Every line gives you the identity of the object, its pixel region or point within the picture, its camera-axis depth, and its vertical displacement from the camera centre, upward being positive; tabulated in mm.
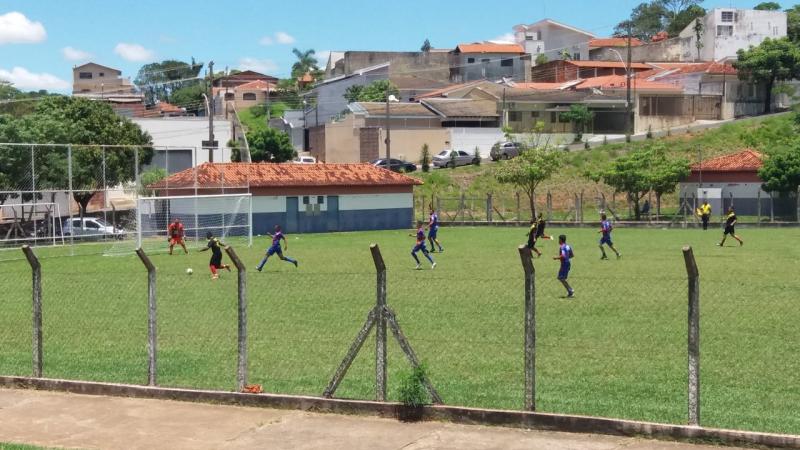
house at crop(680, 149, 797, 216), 57438 +528
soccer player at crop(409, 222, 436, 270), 28359 -1430
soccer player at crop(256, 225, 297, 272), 27350 -1428
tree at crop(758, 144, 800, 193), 53344 +1258
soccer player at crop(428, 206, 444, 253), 34562 -1183
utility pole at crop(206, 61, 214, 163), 53812 +4252
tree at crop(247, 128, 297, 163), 76438 +3746
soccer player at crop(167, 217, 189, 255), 35469 -1350
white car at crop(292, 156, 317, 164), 76200 +2743
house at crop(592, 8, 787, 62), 103000 +16959
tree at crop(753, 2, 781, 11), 126438 +23752
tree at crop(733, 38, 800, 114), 82062 +10913
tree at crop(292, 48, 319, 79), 135150 +17831
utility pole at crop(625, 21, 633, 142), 75862 +6060
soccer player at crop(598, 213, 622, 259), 30562 -1087
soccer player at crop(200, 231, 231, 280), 25203 -1578
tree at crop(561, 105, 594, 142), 80188 +6250
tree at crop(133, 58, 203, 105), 144375 +18047
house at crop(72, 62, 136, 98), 147250 +17700
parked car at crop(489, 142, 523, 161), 73375 +3240
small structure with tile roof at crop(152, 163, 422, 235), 49500 +102
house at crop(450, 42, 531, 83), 108938 +14218
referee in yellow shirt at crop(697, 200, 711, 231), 49844 -933
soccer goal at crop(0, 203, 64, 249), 37662 -1220
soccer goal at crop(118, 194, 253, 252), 43156 -983
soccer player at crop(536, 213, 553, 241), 33641 -1132
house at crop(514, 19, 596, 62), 119250 +18890
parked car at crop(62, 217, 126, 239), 44406 -1455
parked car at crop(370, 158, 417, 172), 71938 +2140
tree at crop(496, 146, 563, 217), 59969 +1570
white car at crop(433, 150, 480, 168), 73062 +2628
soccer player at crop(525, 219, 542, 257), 30797 -1282
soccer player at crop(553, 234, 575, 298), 20484 -1422
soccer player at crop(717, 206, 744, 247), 36469 -1084
